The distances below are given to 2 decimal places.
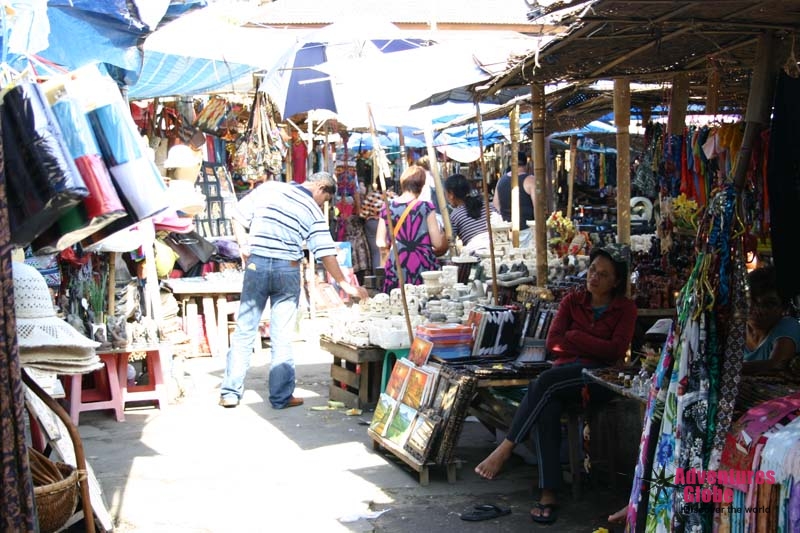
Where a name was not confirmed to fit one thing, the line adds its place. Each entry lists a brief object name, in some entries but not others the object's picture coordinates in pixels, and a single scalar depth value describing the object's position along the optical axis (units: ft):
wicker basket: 13.03
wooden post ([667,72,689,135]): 24.97
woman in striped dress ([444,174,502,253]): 32.32
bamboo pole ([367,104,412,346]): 23.41
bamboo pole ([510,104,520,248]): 33.47
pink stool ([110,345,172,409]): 25.77
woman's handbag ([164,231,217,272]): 34.78
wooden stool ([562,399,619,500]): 18.24
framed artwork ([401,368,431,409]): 20.20
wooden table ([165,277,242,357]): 33.65
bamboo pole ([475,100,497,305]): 25.05
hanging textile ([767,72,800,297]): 13.29
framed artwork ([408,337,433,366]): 20.81
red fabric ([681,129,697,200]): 20.85
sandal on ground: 17.30
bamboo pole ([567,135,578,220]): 52.80
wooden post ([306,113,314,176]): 41.27
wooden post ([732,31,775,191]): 13.05
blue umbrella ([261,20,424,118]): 26.30
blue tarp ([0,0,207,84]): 16.38
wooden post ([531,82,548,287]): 25.00
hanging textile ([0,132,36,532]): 10.71
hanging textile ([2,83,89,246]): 10.62
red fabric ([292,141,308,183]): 45.93
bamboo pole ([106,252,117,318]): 26.68
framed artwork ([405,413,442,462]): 19.24
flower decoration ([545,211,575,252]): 30.32
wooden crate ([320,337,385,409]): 25.07
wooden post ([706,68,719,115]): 23.17
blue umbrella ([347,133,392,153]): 57.62
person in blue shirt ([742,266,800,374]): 15.35
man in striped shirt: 25.99
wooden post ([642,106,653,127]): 35.51
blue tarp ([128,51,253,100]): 27.40
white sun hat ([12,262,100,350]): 13.98
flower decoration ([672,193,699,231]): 21.89
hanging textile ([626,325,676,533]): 13.28
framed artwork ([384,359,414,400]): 21.33
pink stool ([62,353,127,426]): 24.45
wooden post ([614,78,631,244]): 23.90
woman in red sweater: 17.49
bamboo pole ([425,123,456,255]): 34.32
